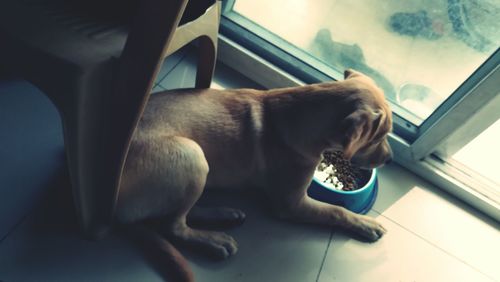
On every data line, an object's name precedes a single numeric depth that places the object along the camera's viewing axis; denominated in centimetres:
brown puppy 141
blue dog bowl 183
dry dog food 193
